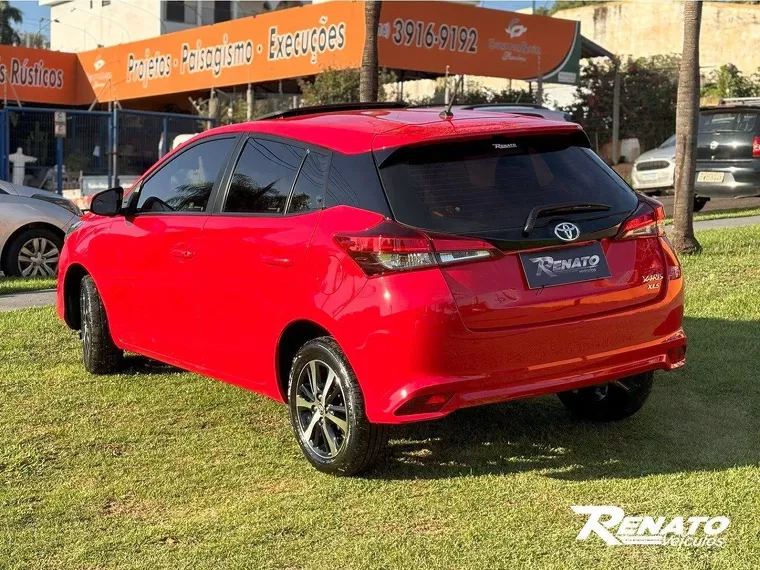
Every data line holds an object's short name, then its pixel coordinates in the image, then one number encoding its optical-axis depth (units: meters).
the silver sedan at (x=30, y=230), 12.56
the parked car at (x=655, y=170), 19.89
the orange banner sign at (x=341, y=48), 25.83
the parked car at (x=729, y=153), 17.20
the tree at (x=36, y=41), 81.41
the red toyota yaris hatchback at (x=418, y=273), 4.73
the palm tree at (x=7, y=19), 78.81
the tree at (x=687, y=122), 11.46
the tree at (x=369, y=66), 14.57
